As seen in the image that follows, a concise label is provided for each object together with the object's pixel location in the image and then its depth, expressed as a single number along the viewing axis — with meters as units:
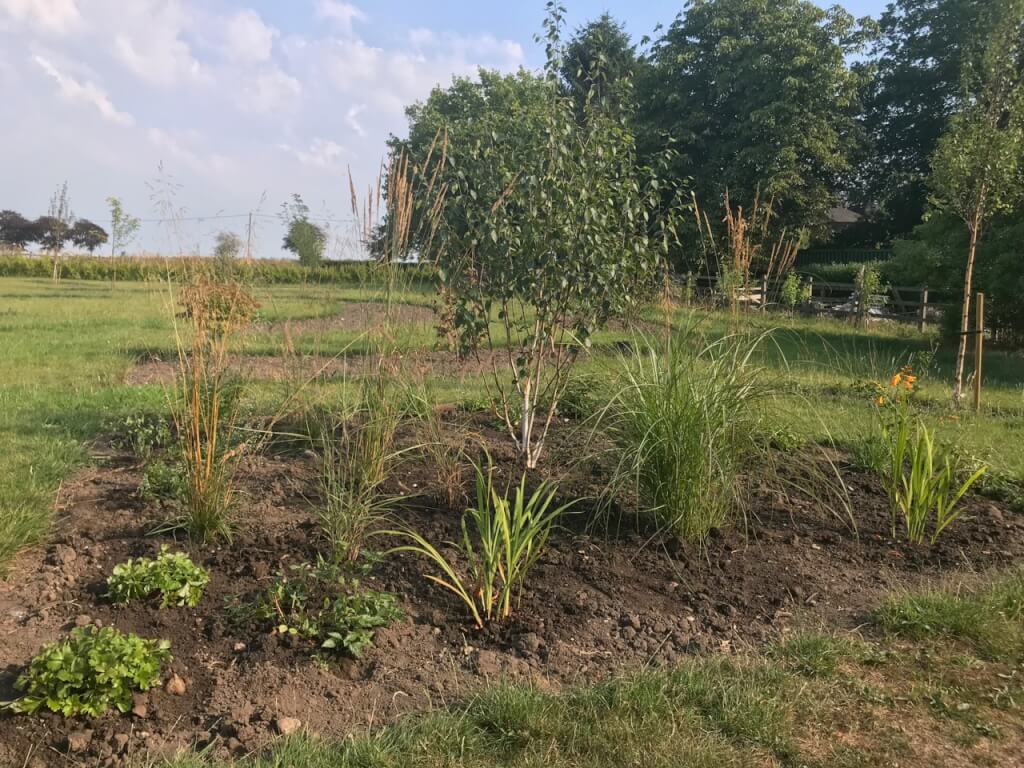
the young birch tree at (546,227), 4.36
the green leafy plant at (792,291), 11.54
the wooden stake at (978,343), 6.94
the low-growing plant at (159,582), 2.85
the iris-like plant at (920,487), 3.78
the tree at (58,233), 28.80
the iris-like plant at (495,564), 2.88
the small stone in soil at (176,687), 2.38
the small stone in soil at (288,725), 2.22
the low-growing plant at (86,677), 2.20
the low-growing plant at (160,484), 3.81
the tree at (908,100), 27.25
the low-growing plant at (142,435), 4.58
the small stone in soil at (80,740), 2.11
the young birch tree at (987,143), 8.48
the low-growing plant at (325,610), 2.64
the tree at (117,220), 23.01
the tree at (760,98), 22.88
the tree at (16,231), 52.09
